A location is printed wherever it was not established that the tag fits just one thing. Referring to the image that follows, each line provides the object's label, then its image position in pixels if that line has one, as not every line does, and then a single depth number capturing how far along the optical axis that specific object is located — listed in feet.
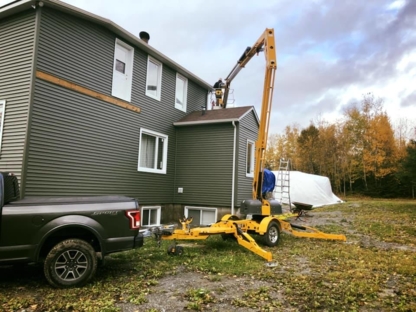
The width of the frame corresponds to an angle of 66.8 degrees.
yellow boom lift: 24.90
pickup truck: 16.57
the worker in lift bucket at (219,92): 60.59
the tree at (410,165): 65.05
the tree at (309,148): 143.02
